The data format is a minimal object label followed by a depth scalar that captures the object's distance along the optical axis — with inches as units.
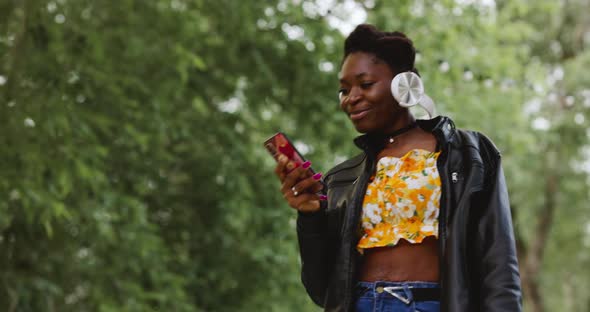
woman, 104.0
